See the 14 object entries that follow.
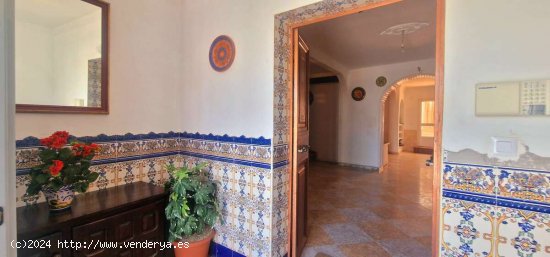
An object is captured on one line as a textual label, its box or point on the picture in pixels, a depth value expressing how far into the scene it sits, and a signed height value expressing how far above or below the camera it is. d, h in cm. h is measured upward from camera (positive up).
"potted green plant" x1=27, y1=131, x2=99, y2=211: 128 -27
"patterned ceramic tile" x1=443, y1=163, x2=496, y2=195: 108 -25
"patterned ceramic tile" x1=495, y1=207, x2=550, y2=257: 99 -47
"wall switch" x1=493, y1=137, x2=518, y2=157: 102 -9
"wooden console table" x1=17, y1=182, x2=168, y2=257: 119 -57
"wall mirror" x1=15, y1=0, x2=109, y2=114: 140 +46
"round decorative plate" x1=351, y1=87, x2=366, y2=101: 558 +80
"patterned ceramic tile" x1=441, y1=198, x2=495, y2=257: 109 -49
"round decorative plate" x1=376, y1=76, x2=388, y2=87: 527 +104
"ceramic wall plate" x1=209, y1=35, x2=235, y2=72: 195 +63
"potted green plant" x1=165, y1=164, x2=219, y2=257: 172 -66
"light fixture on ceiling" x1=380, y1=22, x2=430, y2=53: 302 +134
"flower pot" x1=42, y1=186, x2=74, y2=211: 133 -43
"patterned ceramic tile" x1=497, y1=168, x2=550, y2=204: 98 -25
